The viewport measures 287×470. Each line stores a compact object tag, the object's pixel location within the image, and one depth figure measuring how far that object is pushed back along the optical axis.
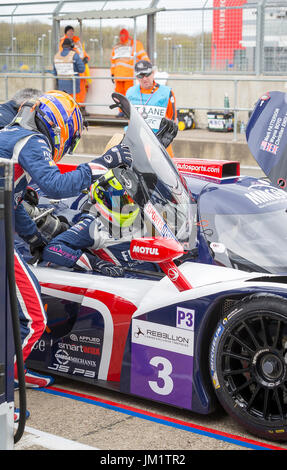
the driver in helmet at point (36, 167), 3.95
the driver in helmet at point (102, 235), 4.55
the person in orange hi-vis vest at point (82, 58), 15.34
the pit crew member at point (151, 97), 8.09
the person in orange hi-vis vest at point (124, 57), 14.68
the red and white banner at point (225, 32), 14.73
